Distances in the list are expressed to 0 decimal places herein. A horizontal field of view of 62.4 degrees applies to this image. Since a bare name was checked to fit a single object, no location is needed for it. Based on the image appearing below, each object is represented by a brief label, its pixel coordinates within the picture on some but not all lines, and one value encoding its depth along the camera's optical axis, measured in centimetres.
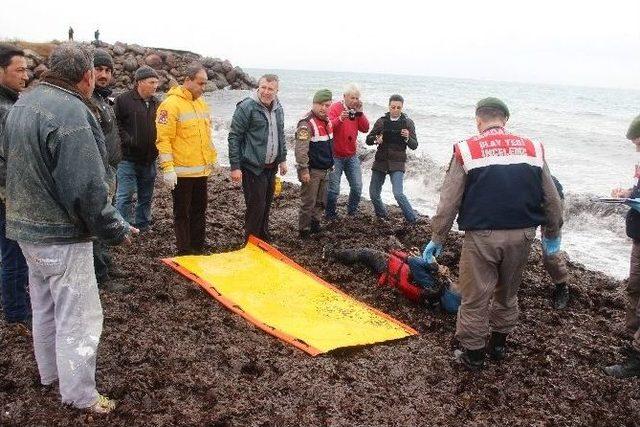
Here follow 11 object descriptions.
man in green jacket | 567
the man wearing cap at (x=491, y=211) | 375
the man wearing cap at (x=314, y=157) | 667
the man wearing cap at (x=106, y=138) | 485
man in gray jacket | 262
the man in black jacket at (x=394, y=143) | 769
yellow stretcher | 426
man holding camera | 727
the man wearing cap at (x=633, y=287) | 406
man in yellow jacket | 517
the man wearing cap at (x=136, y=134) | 596
